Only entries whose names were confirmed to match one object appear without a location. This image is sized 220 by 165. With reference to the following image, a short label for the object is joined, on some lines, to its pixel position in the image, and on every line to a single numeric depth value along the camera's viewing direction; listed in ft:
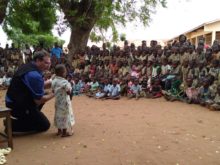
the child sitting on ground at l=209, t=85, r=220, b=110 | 17.90
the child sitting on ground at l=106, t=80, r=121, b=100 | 23.24
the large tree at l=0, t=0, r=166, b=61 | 31.54
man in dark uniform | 12.70
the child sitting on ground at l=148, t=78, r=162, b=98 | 22.71
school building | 44.66
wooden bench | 11.55
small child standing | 13.20
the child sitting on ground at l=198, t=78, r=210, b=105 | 19.24
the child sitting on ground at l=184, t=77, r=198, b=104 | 20.04
